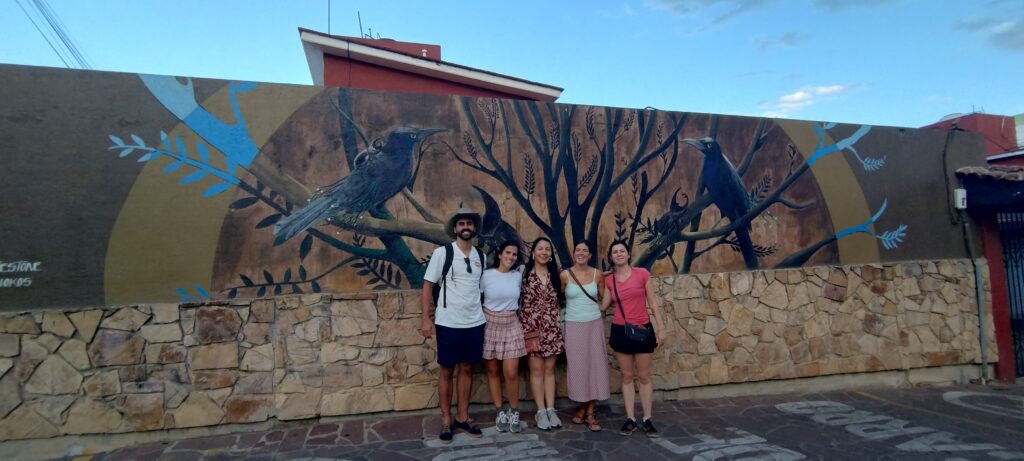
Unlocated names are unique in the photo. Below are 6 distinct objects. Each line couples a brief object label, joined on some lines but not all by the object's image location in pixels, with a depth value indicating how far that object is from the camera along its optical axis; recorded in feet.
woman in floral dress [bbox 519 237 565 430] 14.48
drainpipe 21.06
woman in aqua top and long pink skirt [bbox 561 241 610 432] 14.43
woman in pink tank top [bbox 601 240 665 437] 14.16
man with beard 13.67
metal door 22.02
